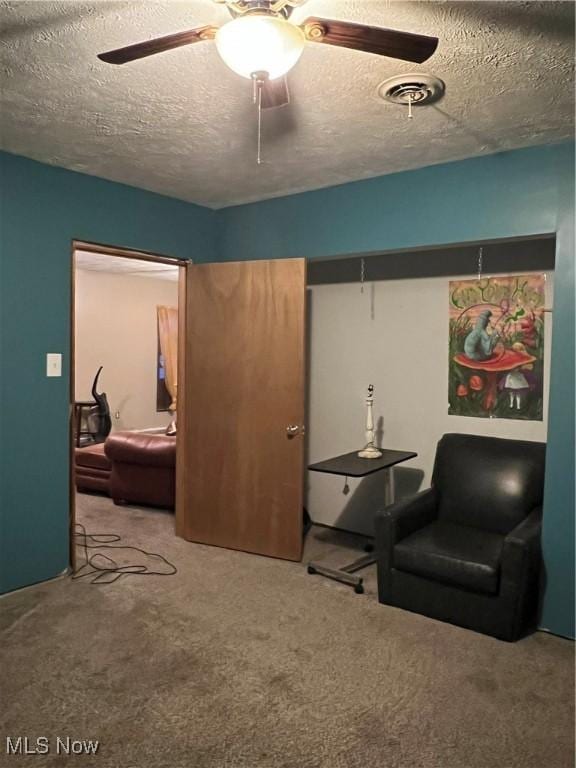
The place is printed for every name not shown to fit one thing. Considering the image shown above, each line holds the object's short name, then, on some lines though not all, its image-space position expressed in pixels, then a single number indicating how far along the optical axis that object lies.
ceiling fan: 1.51
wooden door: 3.80
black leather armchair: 2.80
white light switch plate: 3.40
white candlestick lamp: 3.80
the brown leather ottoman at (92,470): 5.39
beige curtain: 7.87
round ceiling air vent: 2.23
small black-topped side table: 3.39
